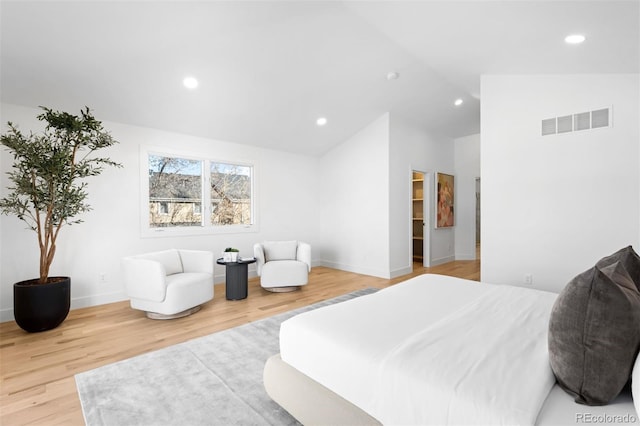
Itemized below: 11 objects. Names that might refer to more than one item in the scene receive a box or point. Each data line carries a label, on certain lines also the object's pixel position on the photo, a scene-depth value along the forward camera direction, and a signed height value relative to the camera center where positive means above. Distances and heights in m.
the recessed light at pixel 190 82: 3.75 +1.61
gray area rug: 1.77 -1.17
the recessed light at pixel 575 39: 2.78 +1.58
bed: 1.04 -0.63
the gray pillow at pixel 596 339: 1.02 -0.44
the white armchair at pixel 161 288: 3.35 -0.84
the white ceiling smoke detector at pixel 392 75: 4.36 +1.94
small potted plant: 4.28 -0.60
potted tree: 3.04 +0.21
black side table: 4.17 -0.91
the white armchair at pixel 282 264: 4.46 -0.77
